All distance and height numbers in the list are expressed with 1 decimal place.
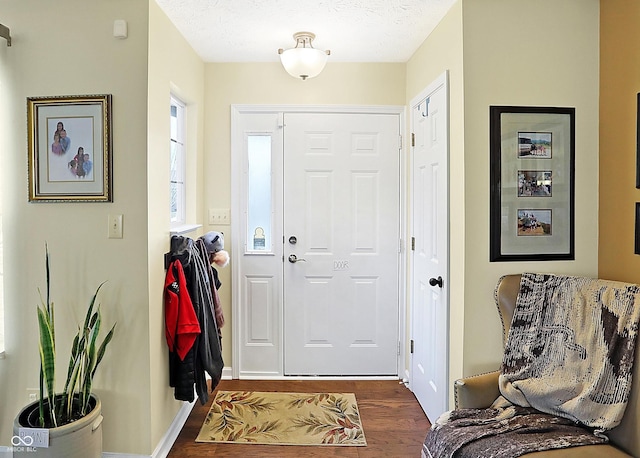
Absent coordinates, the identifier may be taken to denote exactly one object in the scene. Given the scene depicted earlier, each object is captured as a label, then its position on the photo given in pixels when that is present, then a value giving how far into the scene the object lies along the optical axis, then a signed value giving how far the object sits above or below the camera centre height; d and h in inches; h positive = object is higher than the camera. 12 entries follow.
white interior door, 101.4 -7.6
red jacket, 97.2 -21.0
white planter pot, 75.5 -37.6
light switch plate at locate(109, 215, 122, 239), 90.0 -1.3
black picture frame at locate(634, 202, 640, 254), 81.9 -2.3
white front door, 135.9 -6.3
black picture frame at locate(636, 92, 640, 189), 81.7 +14.1
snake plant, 80.6 -27.2
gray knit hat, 115.2 -5.5
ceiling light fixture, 112.3 +40.4
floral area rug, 104.2 -49.5
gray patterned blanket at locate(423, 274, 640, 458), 69.7 -25.8
